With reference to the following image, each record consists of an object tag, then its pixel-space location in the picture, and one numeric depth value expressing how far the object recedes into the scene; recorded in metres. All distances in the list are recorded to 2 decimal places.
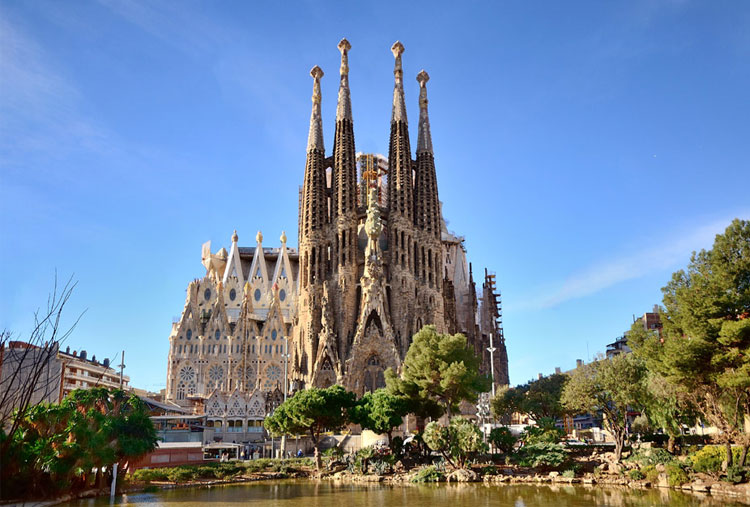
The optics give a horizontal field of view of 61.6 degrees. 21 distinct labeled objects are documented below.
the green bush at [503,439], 36.16
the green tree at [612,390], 33.22
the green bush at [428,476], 31.58
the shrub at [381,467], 34.16
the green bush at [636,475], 28.39
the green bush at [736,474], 24.14
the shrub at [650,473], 27.70
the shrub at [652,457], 28.67
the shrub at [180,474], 31.23
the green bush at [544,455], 32.03
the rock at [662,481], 27.11
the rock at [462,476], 31.41
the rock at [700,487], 25.03
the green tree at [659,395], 28.31
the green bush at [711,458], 25.78
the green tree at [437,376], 39.56
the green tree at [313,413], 36.84
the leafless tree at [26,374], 8.76
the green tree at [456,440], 32.47
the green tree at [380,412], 37.94
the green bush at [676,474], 26.36
